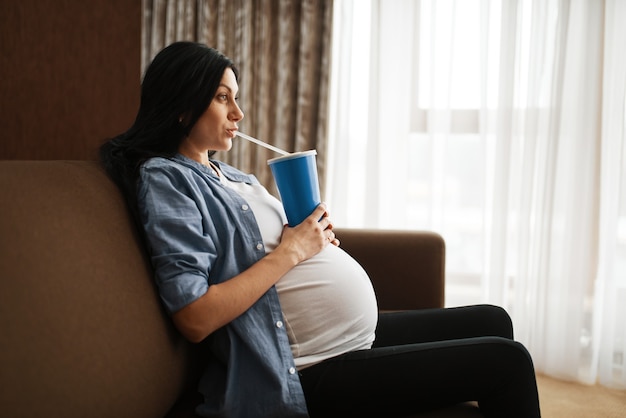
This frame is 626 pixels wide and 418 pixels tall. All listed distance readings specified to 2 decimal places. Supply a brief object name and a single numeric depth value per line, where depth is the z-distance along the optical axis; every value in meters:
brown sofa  0.69
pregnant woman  0.95
